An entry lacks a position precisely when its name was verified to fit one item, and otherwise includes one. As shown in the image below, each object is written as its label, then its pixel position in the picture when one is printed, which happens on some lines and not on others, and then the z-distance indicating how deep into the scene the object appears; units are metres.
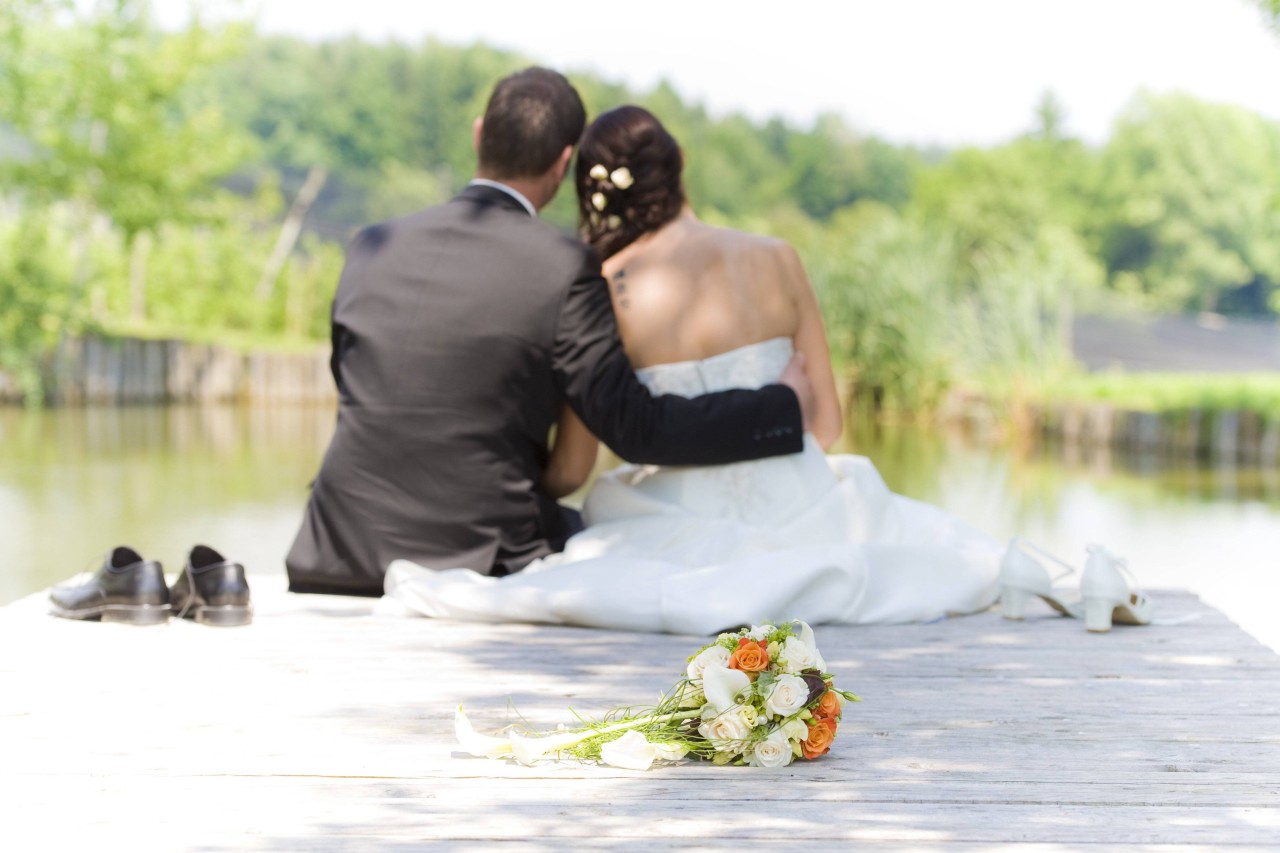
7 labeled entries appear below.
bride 6.21
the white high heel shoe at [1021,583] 6.05
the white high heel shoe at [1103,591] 5.79
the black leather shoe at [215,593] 5.71
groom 6.20
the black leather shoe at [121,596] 5.71
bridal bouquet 3.72
